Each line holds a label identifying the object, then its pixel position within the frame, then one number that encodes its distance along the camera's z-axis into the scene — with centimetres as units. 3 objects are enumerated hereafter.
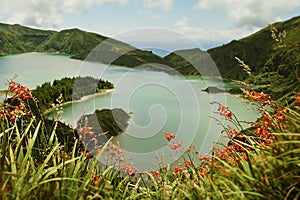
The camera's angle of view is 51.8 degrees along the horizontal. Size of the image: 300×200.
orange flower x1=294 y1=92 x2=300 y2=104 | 250
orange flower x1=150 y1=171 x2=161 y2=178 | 443
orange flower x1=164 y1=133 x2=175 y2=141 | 469
